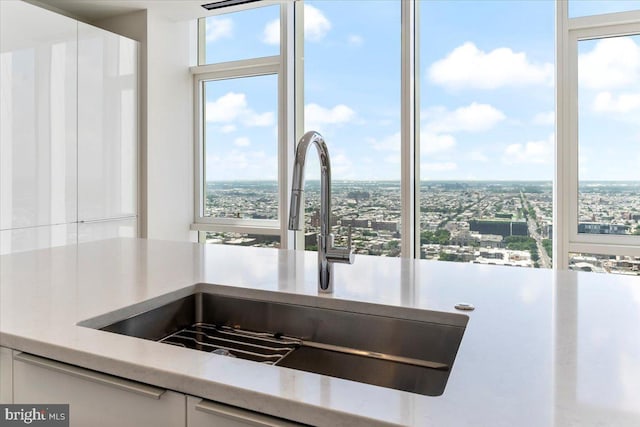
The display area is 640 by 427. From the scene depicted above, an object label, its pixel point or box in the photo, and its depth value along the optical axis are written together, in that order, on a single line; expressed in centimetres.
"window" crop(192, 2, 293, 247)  371
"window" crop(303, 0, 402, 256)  332
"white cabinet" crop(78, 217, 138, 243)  299
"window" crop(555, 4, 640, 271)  276
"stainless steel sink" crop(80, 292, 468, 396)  93
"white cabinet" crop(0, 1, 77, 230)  253
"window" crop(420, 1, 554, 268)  296
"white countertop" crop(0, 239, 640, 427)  55
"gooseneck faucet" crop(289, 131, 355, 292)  103
